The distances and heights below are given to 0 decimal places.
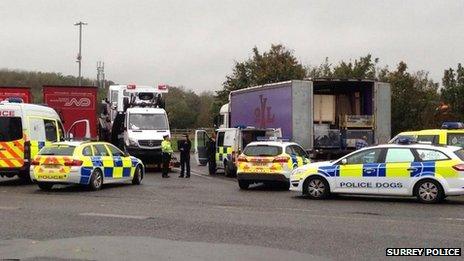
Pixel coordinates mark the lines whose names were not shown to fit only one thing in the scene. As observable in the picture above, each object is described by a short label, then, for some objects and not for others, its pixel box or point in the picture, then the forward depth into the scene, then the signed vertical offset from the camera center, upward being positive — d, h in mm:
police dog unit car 14062 -662
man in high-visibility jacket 23794 -435
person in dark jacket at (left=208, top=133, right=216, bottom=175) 25750 -496
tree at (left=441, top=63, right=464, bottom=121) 37500 +3364
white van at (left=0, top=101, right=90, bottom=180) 18859 +142
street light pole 71188 +11012
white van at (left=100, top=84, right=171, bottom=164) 26641 +1035
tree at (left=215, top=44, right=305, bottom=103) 51438 +6364
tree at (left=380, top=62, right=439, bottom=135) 40094 +2738
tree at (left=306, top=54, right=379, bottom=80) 48031 +5997
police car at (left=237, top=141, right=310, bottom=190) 17641 -505
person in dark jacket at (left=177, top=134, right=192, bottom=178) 23312 -308
